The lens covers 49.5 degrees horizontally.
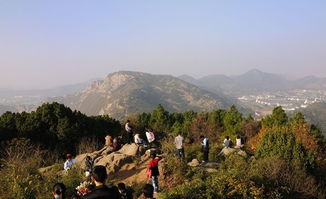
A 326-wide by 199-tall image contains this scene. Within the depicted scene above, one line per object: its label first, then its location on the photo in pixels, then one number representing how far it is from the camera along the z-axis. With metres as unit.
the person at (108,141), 24.72
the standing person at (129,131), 25.07
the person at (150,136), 22.27
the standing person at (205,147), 22.24
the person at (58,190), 9.20
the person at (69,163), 16.95
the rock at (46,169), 20.32
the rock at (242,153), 23.90
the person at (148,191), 9.66
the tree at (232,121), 49.80
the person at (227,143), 26.80
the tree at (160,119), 54.12
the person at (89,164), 17.03
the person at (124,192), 10.17
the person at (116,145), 23.67
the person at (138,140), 23.80
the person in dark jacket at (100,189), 6.49
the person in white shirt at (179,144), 19.94
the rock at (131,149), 22.10
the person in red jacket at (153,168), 14.32
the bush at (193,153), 23.89
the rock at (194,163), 20.55
